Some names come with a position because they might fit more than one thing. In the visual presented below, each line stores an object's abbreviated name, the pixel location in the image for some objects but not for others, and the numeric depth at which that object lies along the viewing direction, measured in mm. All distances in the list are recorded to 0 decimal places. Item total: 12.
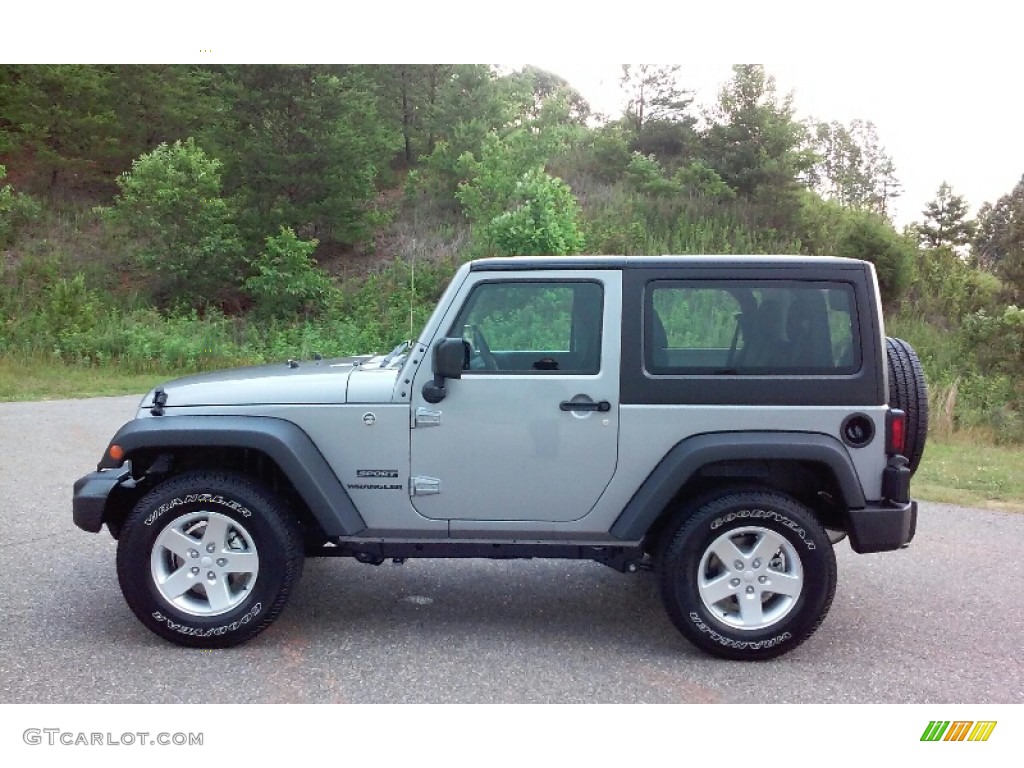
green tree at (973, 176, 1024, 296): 19078
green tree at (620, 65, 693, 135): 23594
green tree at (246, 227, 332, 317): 21766
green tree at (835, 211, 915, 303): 22328
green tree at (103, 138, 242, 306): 22406
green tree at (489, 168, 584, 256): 19844
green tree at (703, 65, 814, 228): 22641
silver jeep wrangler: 4379
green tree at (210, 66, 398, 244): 20188
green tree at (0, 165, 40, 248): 25562
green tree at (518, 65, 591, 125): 25781
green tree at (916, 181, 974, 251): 23375
